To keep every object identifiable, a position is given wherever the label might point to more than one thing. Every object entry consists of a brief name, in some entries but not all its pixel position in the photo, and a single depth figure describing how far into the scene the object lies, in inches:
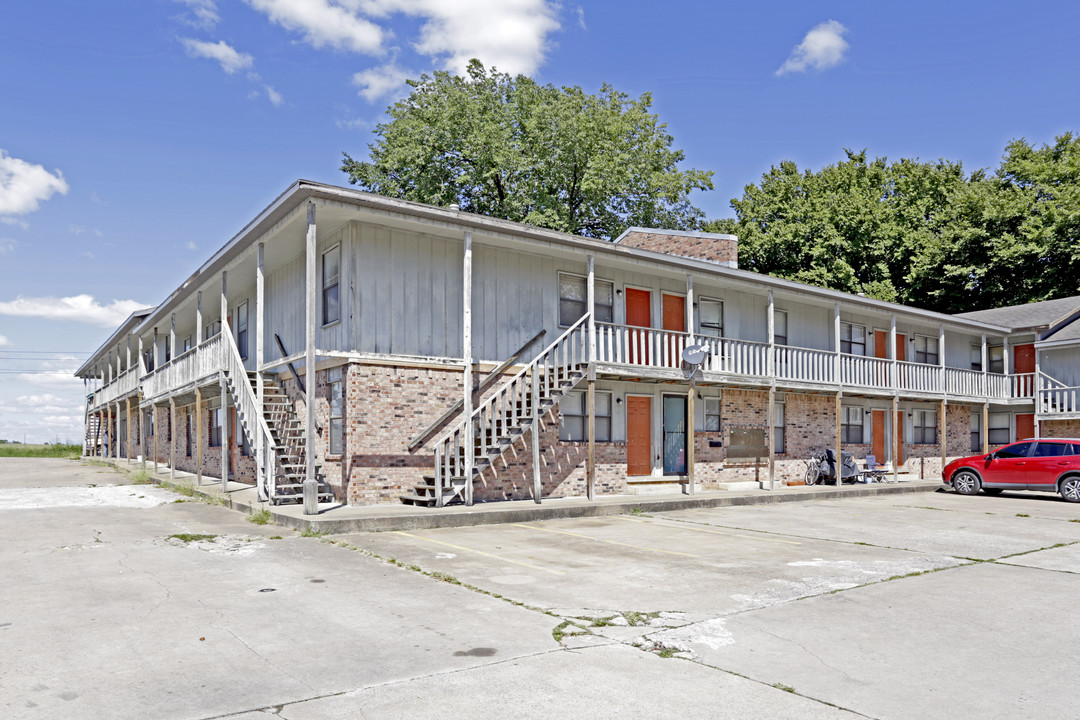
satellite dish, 730.8
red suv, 794.2
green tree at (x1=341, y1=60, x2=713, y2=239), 1517.0
